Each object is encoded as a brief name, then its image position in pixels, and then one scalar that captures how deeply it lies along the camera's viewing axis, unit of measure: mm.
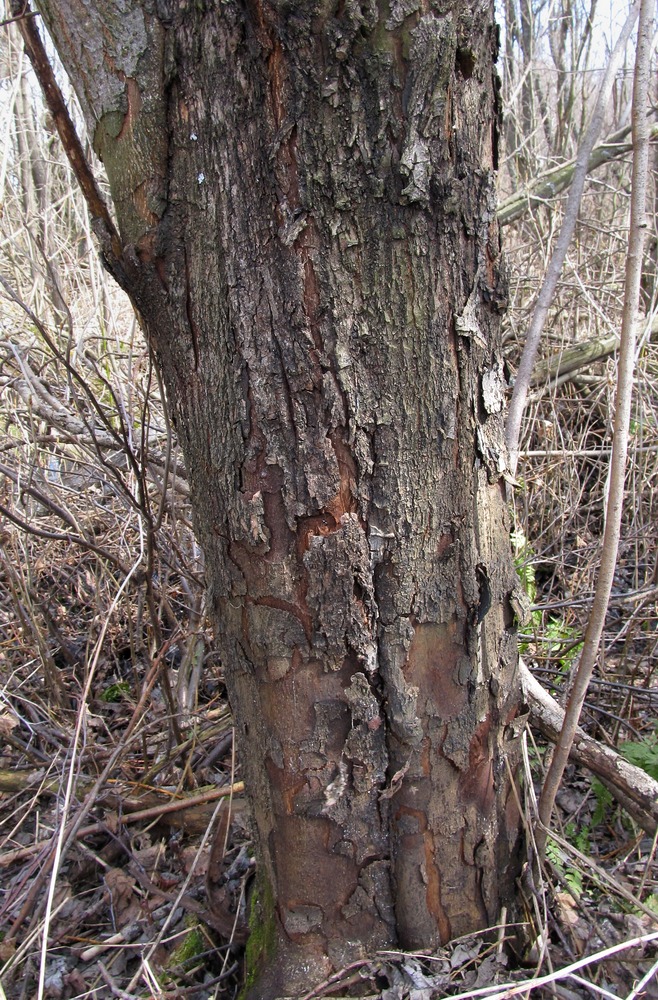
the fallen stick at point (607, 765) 1432
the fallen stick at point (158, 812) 1979
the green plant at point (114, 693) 2875
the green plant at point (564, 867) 1500
